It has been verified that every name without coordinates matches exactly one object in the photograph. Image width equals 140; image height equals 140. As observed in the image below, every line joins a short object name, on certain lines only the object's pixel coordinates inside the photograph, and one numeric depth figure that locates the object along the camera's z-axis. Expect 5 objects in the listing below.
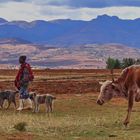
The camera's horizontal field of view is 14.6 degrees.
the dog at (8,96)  28.48
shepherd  25.38
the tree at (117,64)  95.78
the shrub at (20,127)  17.14
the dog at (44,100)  26.56
